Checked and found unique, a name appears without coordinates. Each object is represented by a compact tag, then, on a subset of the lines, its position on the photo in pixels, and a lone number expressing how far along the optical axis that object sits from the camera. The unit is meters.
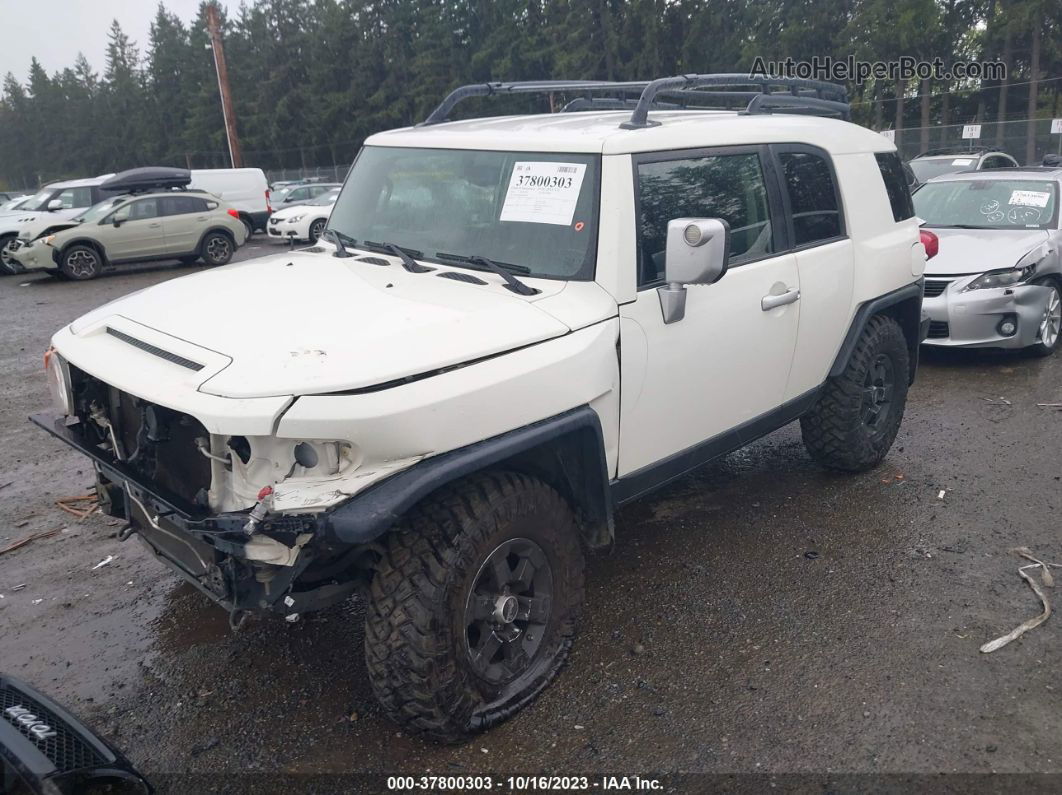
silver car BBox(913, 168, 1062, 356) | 7.21
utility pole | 29.06
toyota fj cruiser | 2.54
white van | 21.41
